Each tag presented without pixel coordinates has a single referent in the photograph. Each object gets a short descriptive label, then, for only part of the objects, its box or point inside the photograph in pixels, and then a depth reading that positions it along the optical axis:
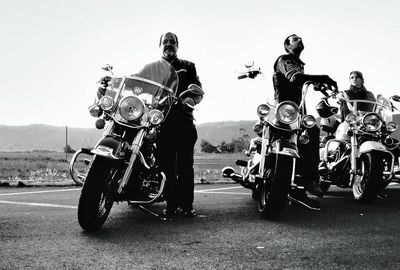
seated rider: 7.41
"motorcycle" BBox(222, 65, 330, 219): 5.18
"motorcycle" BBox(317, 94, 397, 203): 6.49
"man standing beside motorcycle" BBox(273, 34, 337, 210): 6.09
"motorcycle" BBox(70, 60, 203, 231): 4.36
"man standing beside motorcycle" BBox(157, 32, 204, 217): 5.63
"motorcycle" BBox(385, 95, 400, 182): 7.35
